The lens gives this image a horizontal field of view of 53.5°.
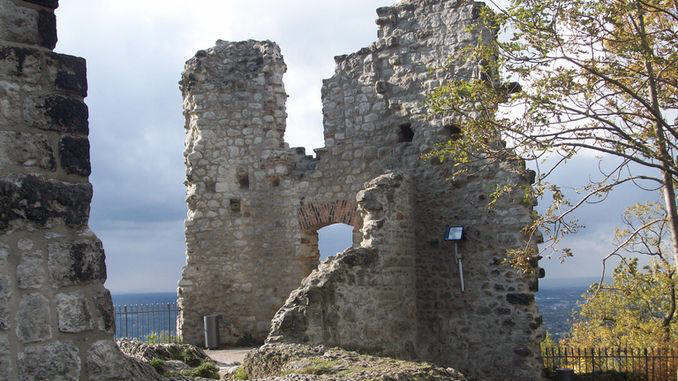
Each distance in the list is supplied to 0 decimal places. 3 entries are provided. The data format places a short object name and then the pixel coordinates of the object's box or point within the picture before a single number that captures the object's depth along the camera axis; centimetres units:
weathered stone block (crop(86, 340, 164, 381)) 349
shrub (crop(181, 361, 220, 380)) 729
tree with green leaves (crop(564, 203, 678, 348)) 1706
